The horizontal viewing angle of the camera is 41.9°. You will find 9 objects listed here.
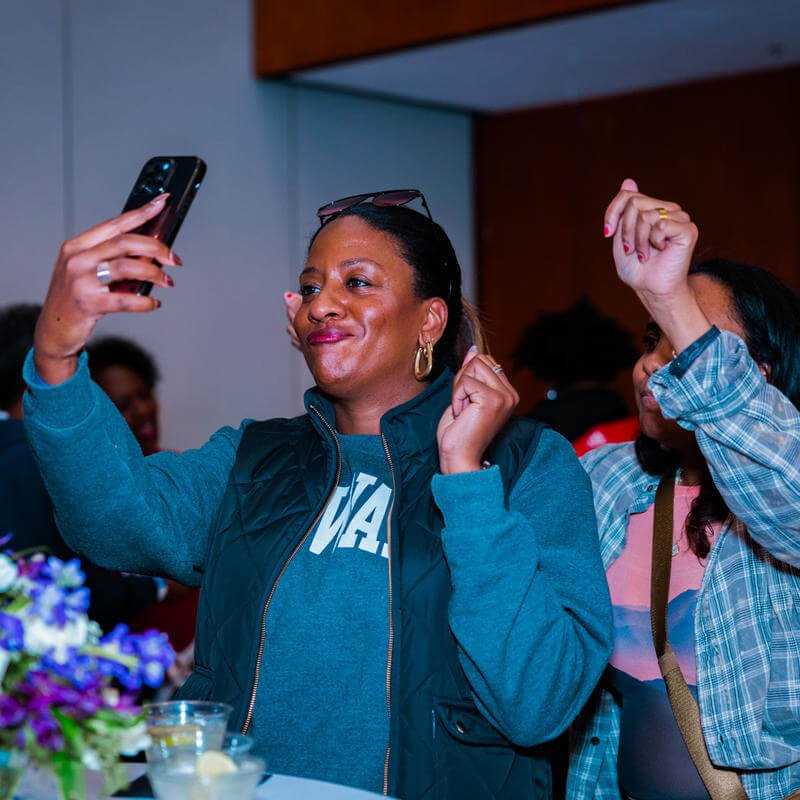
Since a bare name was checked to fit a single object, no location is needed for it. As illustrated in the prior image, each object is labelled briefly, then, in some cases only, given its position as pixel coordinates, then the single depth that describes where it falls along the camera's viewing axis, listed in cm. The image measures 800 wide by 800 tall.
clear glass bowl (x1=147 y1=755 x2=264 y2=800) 102
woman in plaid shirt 145
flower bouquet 91
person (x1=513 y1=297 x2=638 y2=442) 359
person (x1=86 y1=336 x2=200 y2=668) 357
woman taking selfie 145
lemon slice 103
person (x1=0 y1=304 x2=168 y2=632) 227
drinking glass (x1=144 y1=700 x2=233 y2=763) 107
